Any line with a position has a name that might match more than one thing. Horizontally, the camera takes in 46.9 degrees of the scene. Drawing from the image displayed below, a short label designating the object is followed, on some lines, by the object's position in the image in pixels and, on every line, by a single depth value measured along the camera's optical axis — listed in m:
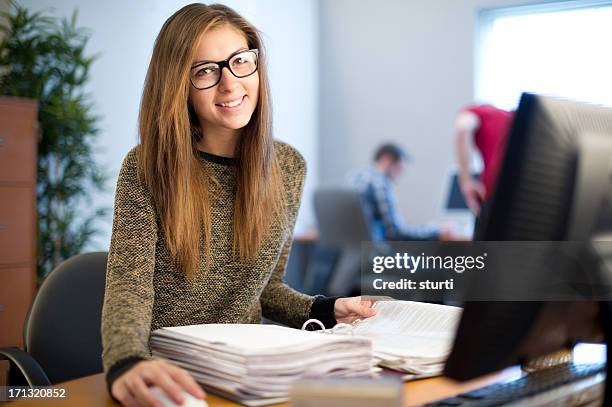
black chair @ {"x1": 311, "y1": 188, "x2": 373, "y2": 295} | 4.99
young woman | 1.27
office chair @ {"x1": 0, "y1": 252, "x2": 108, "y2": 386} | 1.46
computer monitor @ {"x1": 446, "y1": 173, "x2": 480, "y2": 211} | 5.54
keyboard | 0.86
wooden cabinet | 3.07
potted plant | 3.37
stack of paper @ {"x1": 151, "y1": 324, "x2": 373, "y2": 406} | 0.89
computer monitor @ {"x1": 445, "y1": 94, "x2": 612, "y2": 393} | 0.70
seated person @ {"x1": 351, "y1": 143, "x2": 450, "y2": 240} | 5.12
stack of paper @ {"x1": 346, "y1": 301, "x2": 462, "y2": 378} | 1.07
